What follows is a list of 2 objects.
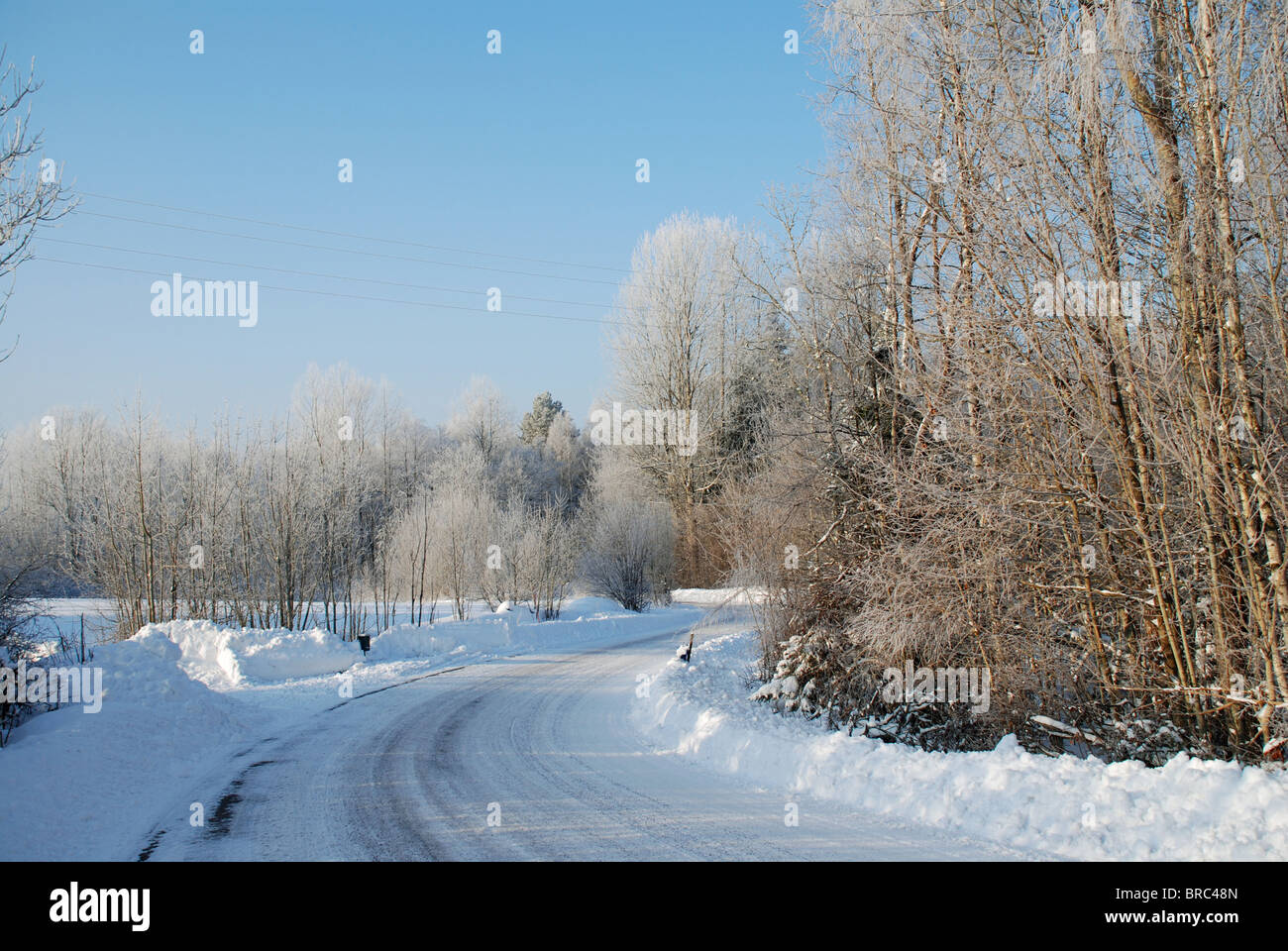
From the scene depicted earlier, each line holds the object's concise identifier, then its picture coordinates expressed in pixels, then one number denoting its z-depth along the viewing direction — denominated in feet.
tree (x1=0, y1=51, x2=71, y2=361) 25.99
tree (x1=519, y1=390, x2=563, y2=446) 253.65
